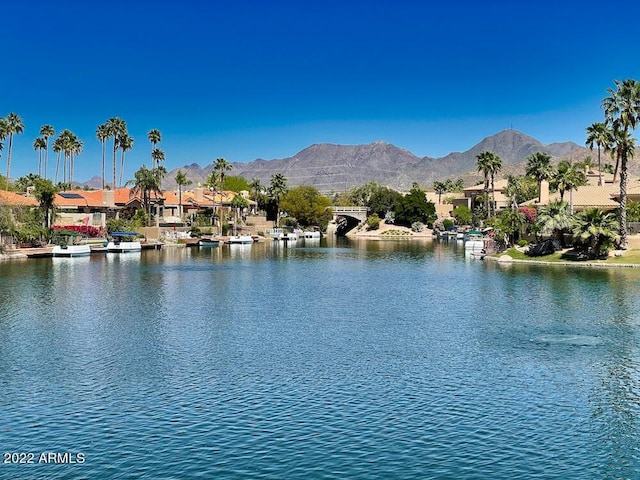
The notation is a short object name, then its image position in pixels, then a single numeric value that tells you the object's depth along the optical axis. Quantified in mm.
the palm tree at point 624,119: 85000
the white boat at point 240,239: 153875
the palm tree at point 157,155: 177000
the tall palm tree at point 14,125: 156250
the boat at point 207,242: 141875
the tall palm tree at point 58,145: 179938
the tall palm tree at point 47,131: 175500
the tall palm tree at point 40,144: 188900
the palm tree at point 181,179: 157625
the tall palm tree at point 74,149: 185038
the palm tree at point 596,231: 85750
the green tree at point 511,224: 102750
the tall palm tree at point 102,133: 163250
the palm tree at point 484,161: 155325
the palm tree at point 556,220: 89375
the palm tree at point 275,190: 198125
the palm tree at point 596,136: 99688
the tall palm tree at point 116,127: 162125
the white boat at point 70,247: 100688
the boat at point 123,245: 115000
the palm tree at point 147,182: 142375
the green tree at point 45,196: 111500
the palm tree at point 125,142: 165238
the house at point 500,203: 192425
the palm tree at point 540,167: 116125
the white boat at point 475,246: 119750
